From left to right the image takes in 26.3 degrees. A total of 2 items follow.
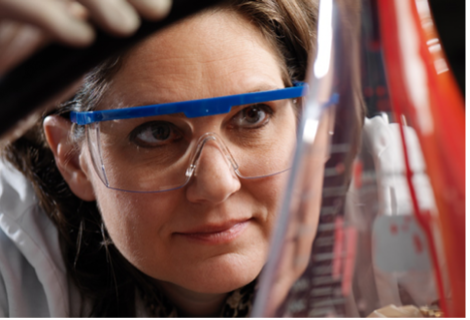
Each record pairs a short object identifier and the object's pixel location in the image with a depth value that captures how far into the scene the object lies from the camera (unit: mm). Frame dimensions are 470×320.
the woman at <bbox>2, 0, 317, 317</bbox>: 615
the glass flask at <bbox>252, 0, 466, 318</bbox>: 348
